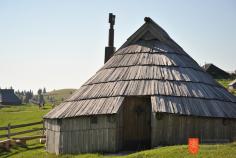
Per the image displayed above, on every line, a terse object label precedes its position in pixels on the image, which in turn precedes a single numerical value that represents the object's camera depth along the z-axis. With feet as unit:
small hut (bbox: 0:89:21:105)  317.05
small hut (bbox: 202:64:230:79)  253.85
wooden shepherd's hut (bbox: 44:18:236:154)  76.18
